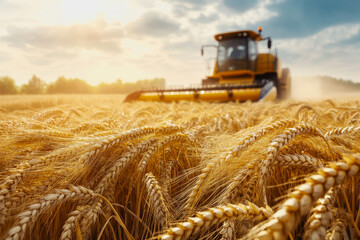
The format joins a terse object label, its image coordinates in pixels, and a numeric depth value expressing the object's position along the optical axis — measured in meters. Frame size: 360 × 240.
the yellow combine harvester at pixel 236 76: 7.17
